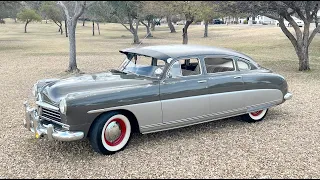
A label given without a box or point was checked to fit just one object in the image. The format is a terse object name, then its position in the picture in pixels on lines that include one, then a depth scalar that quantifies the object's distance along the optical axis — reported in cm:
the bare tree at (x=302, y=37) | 1090
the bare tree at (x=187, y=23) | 1855
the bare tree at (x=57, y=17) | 3473
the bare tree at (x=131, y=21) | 2667
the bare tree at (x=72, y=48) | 1066
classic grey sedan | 436
